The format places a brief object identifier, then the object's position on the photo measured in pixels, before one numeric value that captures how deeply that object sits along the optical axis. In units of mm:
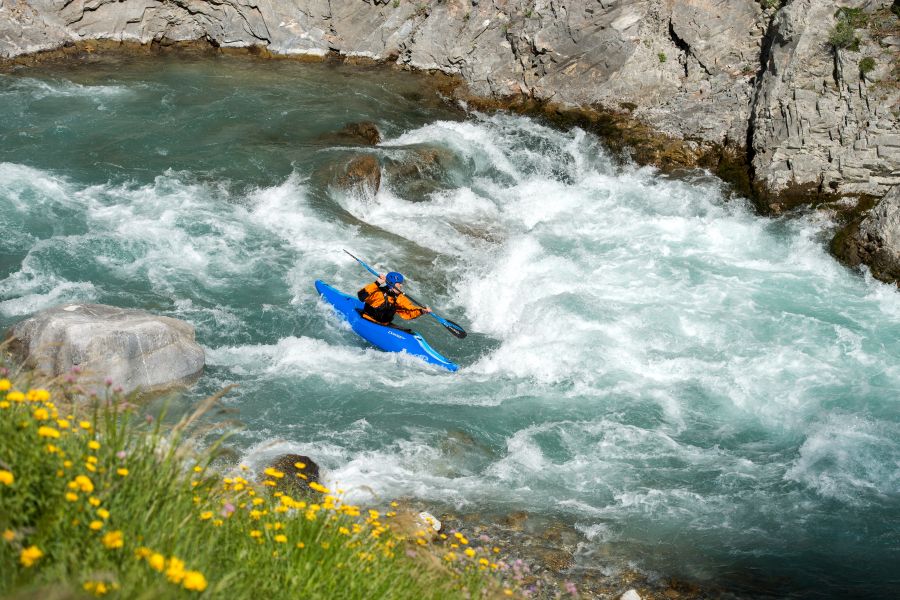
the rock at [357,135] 28141
